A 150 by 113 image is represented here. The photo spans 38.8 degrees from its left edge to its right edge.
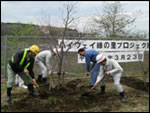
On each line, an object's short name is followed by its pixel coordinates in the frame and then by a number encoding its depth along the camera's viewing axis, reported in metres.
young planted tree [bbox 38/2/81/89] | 6.67
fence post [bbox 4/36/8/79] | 8.17
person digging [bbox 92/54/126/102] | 5.59
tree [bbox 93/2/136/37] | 12.45
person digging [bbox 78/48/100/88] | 6.42
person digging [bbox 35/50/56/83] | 7.15
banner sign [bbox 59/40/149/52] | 8.64
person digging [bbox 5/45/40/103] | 5.38
